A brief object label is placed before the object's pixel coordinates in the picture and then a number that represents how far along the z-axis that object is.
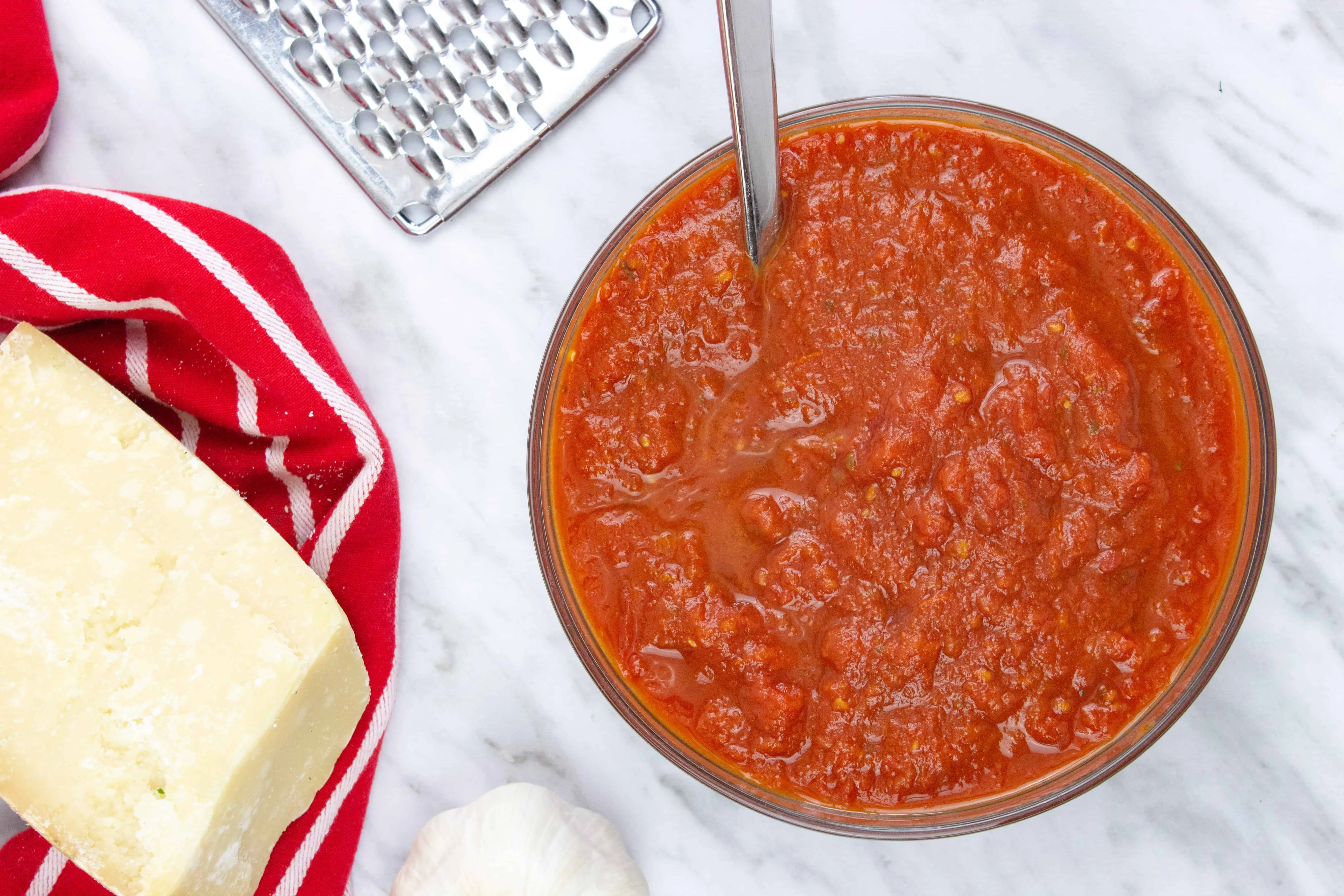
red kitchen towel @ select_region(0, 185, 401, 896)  0.66
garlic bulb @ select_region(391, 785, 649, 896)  0.68
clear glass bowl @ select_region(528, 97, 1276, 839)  0.64
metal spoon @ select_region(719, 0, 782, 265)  0.58
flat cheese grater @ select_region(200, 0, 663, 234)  0.68
